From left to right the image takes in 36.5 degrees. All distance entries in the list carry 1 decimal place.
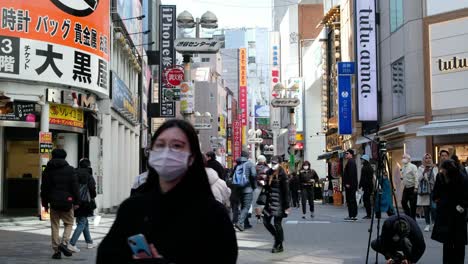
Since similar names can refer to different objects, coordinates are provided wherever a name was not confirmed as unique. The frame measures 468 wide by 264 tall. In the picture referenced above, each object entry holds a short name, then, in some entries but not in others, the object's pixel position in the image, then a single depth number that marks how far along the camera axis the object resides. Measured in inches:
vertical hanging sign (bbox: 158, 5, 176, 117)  1489.9
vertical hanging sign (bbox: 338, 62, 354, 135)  1457.9
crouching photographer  378.6
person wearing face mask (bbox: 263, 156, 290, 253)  494.9
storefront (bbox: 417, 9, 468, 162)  1035.3
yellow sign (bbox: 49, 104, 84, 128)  829.2
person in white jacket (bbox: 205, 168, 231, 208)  369.1
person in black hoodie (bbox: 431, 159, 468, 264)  378.0
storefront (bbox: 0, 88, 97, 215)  803.4
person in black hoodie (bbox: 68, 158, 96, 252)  494.3
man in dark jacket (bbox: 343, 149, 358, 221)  792.3
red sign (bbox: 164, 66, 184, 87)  994.1
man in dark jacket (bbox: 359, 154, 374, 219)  771.4
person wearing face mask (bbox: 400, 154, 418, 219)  716.0
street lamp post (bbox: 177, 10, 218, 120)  832.3
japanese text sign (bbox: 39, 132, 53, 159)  785.5
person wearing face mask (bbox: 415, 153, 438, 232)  644.1
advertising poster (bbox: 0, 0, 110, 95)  767.1
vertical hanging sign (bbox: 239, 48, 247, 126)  4827.3
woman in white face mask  119.3
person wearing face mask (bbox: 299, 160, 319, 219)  900.0
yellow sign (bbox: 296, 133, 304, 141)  2910.9
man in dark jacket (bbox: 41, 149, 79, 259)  460.8
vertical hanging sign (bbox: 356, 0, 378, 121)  1275.8
